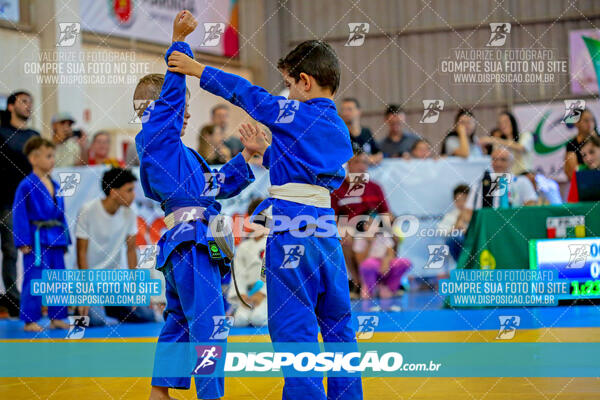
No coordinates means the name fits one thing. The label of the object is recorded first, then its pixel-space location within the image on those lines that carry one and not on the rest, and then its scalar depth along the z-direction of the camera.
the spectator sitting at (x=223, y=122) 7.60
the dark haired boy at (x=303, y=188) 2.44
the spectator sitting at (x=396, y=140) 8.39
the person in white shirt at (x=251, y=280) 5.73
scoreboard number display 5.19
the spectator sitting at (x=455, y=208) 7.48
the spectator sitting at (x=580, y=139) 6.40
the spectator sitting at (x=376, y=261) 7.25
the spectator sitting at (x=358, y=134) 7.19
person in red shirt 6.85
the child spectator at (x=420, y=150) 8.29
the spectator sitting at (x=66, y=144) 7.06
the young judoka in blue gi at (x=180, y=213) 2.73
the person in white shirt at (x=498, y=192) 6.53
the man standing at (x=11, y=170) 6.52
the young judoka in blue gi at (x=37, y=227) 5.89
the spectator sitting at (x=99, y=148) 7.18
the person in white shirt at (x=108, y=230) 6.12
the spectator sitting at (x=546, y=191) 7.30
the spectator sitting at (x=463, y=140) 7.98
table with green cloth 6.04
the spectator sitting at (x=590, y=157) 6.27
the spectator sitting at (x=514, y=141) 7.32
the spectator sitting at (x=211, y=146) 6.64
